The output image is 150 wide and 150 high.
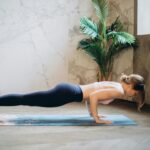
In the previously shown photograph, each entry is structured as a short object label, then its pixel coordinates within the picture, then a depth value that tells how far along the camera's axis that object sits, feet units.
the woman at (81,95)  11.22
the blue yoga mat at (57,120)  11.43
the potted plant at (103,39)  16.75
